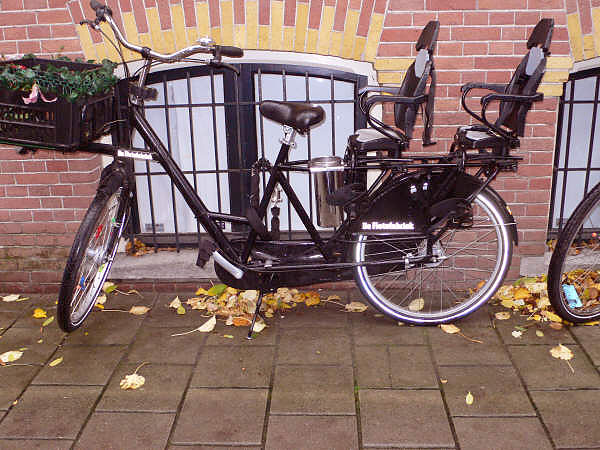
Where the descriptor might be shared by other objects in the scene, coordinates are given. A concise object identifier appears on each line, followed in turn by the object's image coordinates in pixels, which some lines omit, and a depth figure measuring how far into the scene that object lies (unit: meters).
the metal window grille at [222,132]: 4.21
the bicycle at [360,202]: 3.12
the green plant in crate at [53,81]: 2.93
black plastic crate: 2.96
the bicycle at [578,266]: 3.30
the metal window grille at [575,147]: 4.38
